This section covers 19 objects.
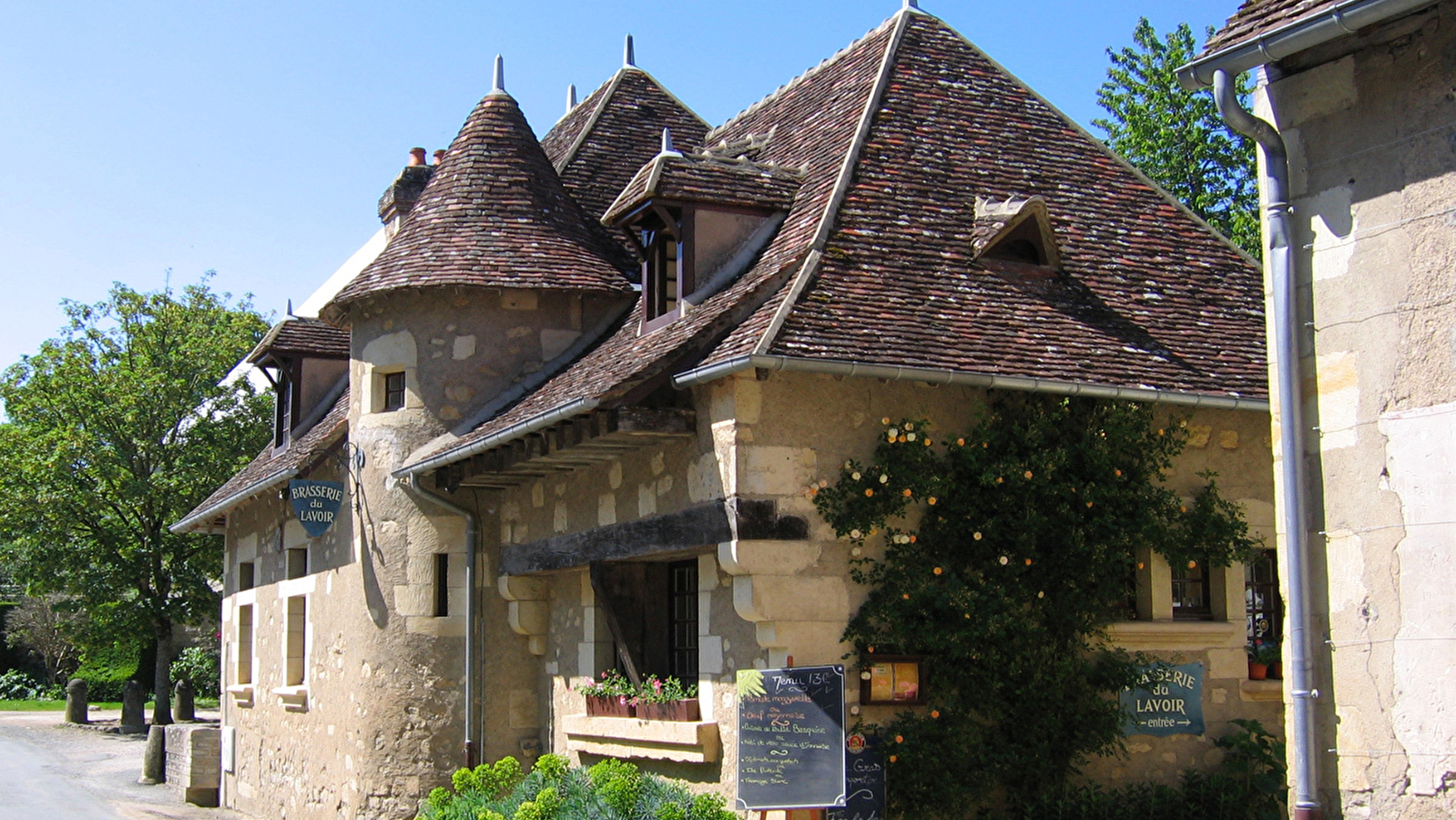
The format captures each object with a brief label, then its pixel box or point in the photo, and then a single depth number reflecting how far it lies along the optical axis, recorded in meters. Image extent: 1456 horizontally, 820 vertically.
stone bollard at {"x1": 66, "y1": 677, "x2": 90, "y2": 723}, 29.08
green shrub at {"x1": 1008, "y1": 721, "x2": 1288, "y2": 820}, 9.23
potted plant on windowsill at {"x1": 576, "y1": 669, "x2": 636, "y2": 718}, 10.38
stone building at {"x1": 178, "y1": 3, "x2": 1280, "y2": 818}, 9.09
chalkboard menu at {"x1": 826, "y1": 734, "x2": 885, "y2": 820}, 8.71
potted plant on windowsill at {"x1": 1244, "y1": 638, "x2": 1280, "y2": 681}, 10.35
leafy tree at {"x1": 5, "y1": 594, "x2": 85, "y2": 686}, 37.03
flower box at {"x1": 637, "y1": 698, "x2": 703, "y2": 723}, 9.49
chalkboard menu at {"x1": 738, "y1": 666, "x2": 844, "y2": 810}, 8.52
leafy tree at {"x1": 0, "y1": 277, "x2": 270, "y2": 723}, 27.14
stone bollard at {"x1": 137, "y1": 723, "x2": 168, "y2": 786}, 19.22
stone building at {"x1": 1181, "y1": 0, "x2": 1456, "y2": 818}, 6.04
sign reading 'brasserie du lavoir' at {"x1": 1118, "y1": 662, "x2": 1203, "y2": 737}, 9.73
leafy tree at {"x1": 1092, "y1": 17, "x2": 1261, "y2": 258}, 20.64
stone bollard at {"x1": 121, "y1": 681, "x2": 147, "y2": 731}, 27.72
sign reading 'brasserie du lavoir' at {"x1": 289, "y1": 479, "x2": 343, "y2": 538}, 13.10
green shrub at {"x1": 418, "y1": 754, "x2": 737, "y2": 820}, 8.98
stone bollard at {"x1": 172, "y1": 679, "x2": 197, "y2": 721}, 26.75
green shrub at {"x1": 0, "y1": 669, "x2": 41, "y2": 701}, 38.38
